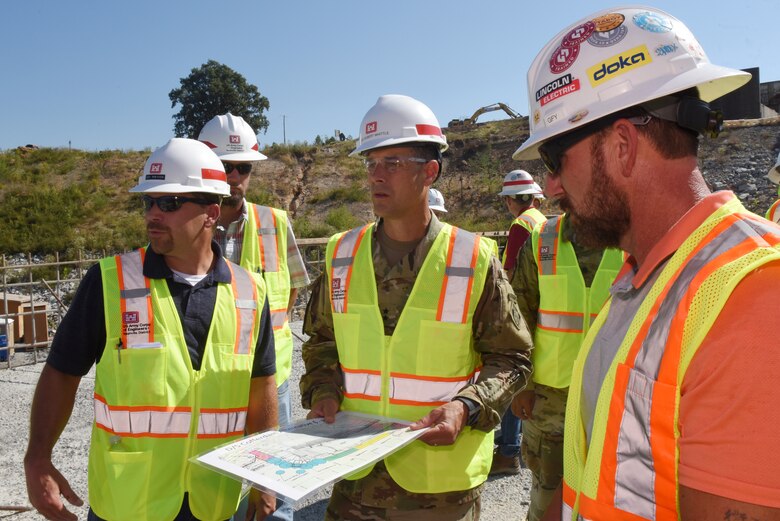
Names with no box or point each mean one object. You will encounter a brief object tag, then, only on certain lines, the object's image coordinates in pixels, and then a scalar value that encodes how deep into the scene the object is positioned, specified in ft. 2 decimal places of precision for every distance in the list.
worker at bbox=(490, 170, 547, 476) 17.94
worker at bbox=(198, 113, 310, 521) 13.73
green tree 143.13
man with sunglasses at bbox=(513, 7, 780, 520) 3.34
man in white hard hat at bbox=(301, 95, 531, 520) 8.48
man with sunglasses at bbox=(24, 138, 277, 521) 7.98
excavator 127.85
